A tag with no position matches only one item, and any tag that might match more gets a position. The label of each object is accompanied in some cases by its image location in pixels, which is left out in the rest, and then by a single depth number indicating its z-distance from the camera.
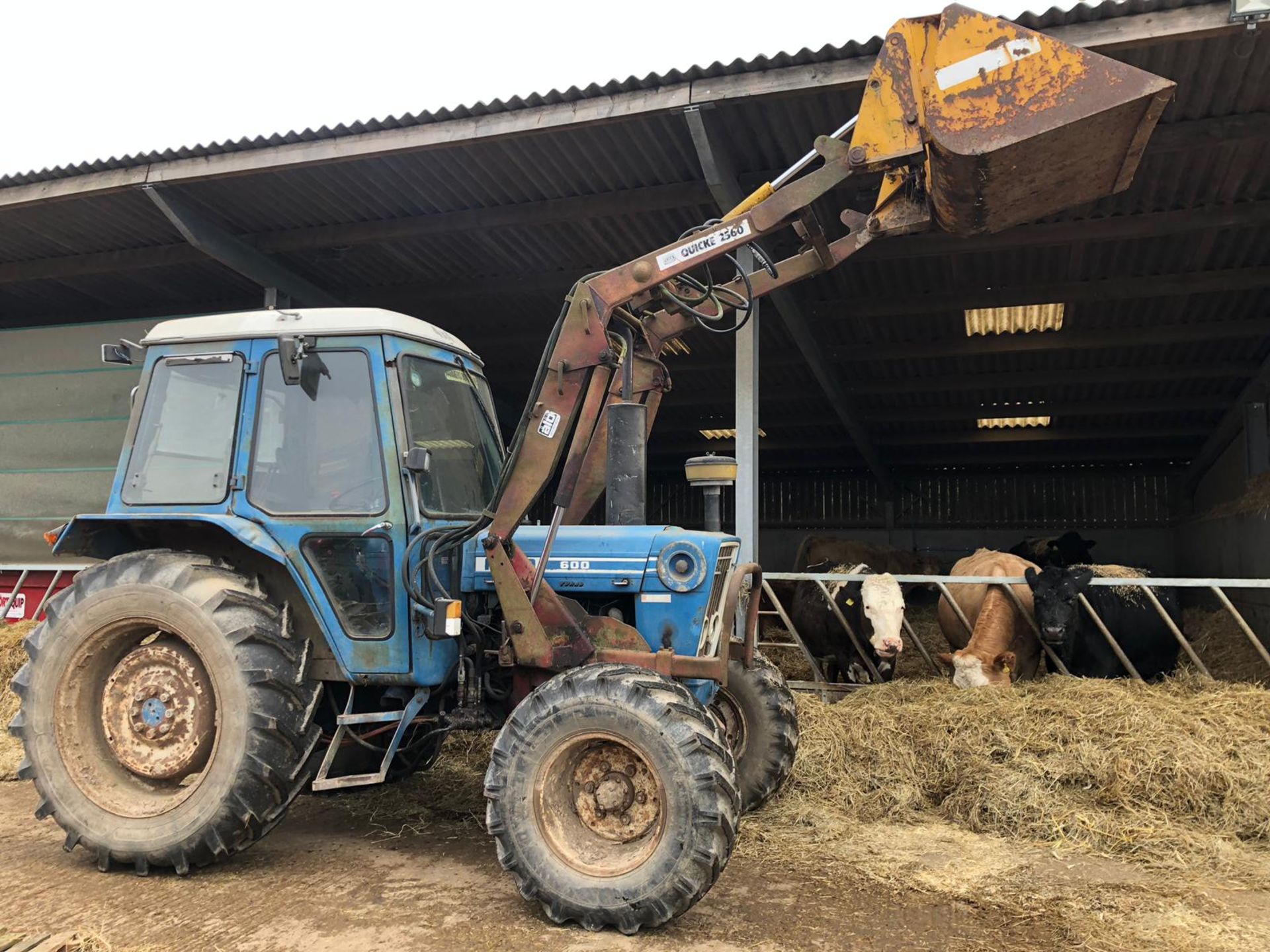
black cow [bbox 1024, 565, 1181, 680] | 7.00
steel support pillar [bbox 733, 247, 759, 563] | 7.16
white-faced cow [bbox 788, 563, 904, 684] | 7.28
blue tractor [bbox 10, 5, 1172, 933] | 3.43
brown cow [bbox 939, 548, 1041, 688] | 6.62
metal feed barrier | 6.51
